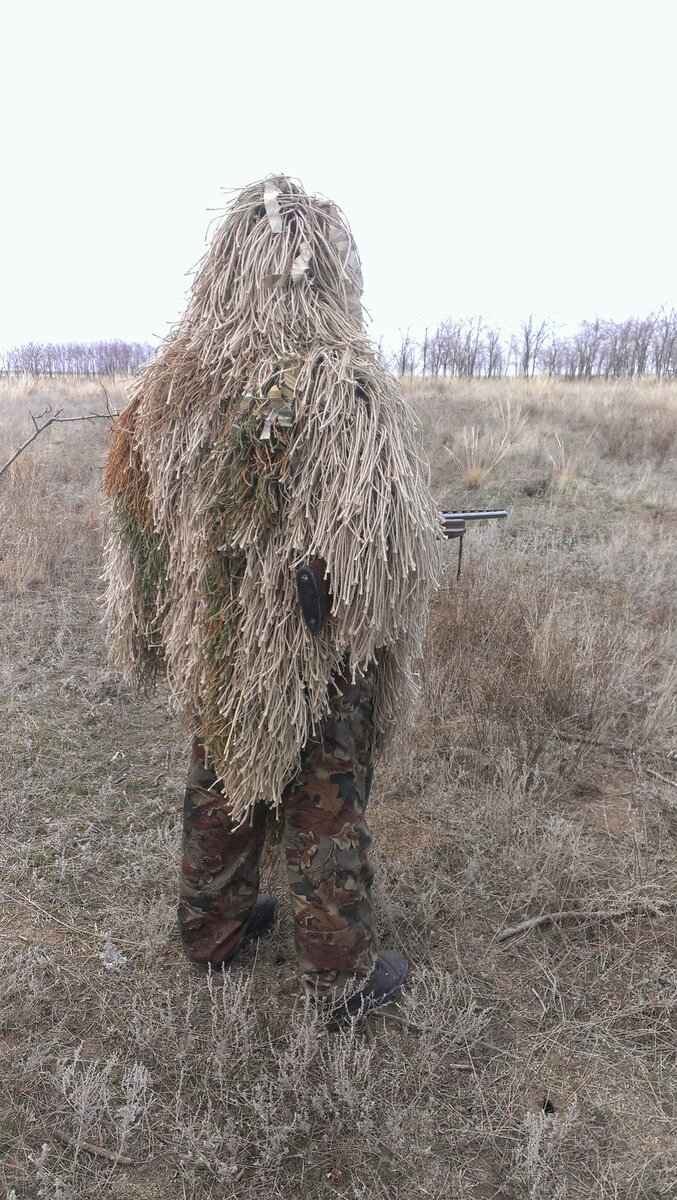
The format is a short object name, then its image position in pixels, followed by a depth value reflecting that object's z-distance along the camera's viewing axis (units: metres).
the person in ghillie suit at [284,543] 1.48
